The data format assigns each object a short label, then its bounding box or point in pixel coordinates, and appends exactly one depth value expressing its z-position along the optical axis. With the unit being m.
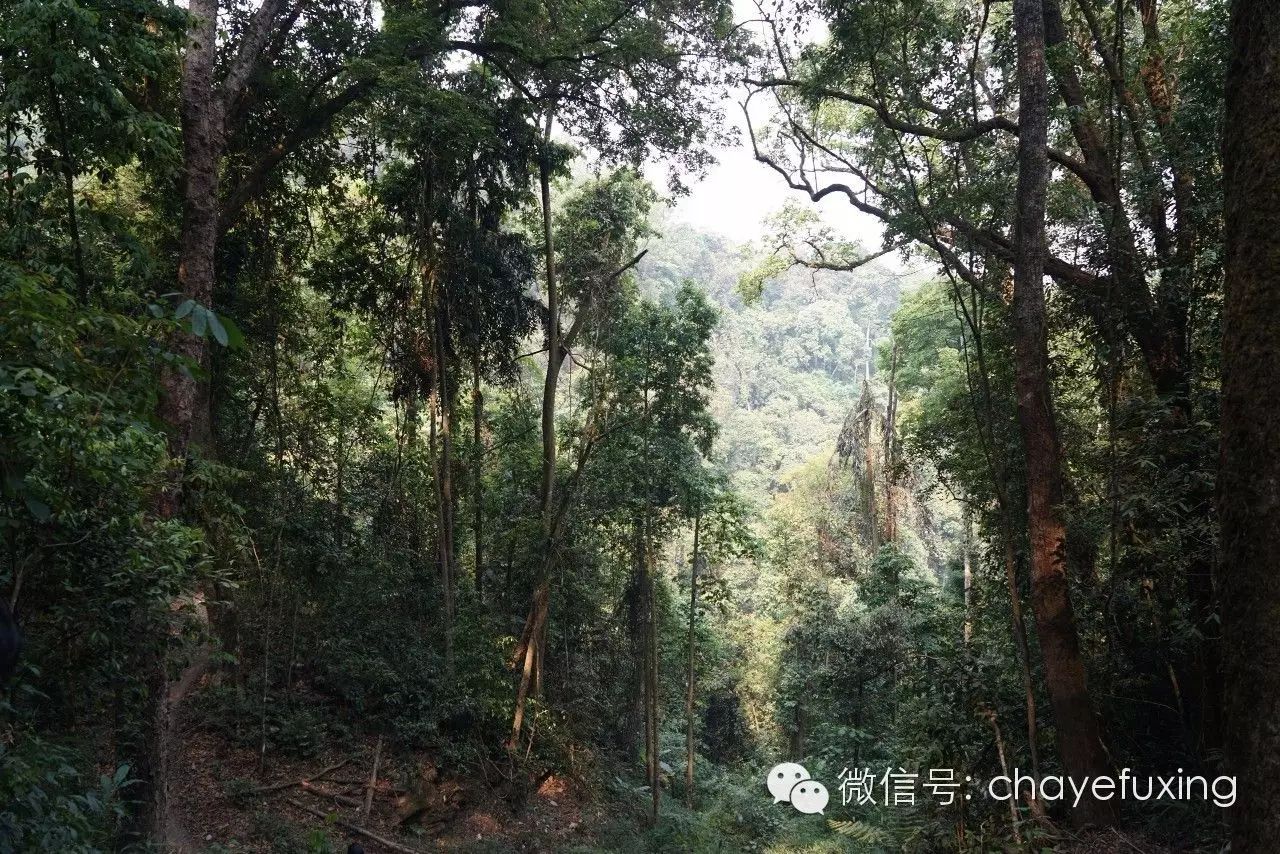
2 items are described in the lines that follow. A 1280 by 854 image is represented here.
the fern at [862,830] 6.92
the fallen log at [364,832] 7.97
